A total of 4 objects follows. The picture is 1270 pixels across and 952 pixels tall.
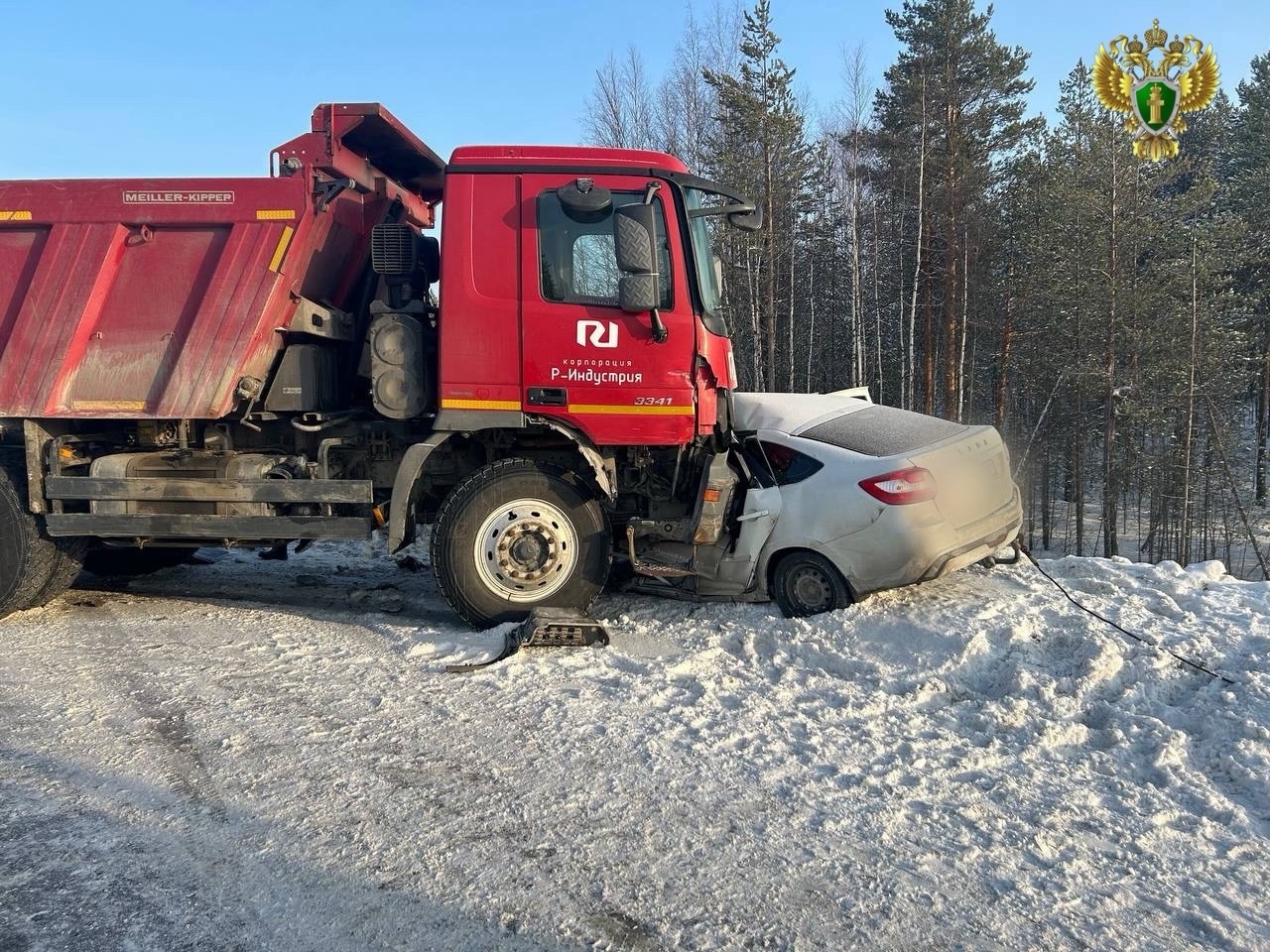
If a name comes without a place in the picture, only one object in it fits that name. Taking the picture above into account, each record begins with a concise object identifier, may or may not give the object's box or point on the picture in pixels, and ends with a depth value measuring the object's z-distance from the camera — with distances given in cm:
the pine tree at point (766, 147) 2264
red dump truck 550
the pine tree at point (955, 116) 2320
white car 550
